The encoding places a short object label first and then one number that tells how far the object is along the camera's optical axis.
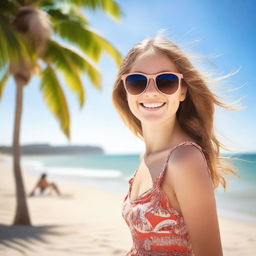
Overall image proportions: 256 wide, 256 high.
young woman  1.40
